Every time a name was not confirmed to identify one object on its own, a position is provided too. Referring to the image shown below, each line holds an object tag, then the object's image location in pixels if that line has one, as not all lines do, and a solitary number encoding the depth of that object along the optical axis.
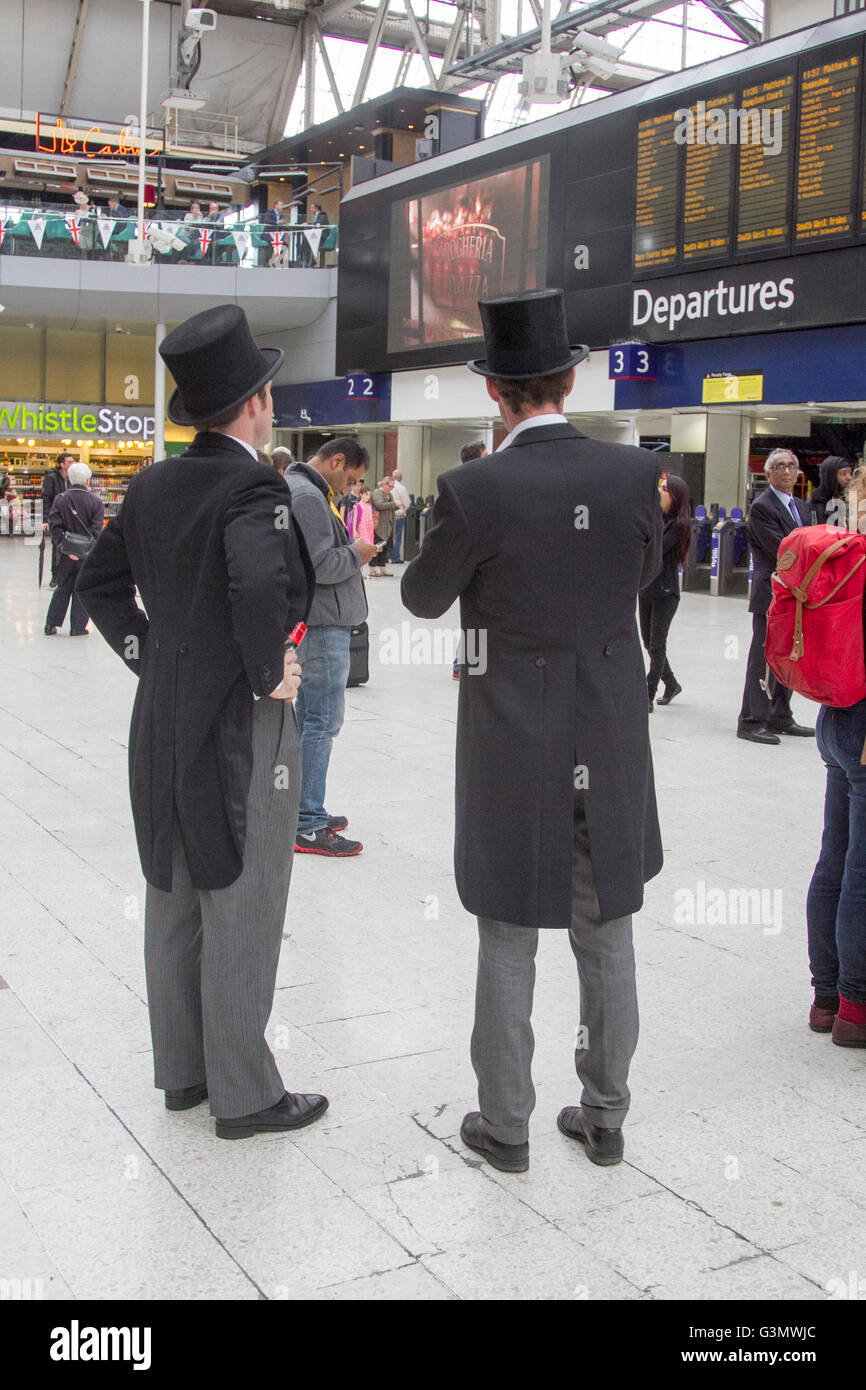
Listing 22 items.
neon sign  35.84
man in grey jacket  5.04
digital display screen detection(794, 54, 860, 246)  13.42
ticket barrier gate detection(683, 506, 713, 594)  18.52
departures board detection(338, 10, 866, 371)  13.95
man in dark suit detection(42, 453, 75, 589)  15.66
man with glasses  7.33
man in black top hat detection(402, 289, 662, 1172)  2.62
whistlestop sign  35.00
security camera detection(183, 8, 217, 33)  23.52
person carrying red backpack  3.32
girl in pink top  10.12
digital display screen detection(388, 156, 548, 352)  19.50
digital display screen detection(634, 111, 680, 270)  16.17
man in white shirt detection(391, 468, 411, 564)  22.26
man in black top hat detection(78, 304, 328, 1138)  2.70
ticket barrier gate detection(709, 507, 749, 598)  17.86
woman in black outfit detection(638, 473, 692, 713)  8.27
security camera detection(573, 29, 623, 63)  17.97
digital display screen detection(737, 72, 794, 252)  14.26
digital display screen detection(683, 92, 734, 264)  15.20
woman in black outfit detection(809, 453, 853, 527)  9.07
